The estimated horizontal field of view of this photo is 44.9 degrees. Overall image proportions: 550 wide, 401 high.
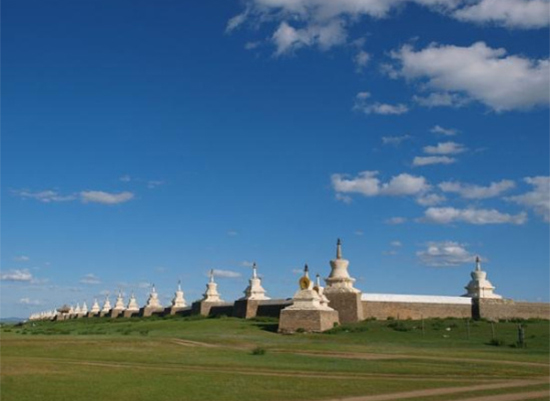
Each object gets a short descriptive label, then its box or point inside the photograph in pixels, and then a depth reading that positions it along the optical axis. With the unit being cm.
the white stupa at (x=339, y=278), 5407
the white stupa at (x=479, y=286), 5850
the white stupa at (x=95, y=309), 10925
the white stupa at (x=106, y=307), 10486
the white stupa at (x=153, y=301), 8988
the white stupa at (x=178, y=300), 8288
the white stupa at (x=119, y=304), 10101
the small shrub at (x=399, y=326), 4484
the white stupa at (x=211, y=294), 7312
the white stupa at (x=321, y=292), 5058
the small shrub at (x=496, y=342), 3703
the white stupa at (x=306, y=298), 4794
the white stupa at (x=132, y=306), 9698
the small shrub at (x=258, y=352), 3002
